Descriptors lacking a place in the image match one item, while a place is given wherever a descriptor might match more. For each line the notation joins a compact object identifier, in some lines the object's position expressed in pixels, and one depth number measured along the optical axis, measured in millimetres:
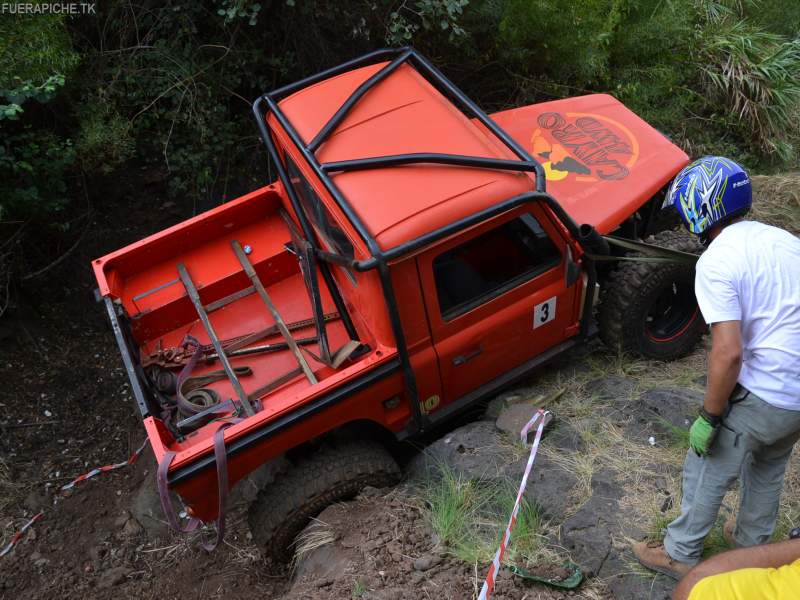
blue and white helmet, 2221
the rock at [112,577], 3540
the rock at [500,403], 3782
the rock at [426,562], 2811
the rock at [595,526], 2788
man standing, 2113
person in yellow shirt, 1677
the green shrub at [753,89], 6645
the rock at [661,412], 3480
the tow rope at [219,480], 2721
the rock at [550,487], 3043
